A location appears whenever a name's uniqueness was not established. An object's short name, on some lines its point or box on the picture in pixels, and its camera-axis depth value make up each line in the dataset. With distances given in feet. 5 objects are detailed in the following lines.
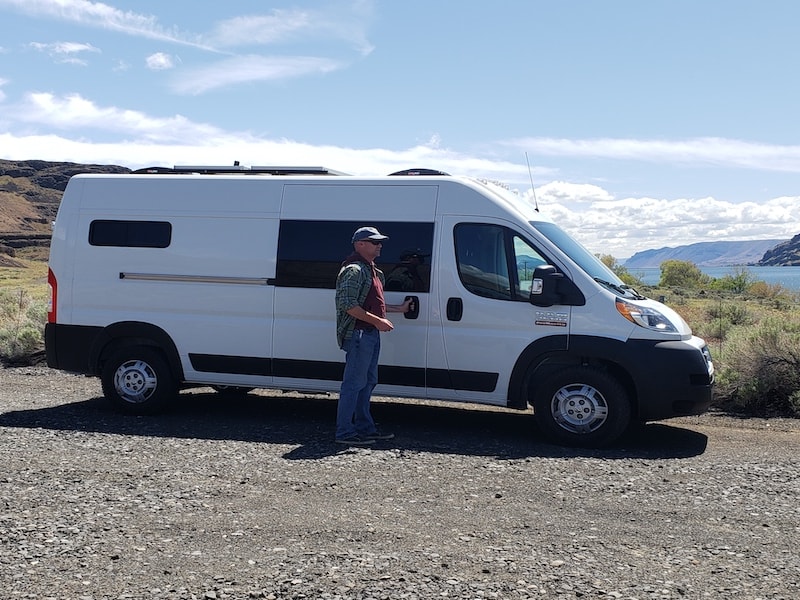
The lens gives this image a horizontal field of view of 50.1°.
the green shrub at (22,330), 43.34
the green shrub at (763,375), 32.09
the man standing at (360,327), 24.79
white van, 25.29
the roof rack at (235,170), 29.45
